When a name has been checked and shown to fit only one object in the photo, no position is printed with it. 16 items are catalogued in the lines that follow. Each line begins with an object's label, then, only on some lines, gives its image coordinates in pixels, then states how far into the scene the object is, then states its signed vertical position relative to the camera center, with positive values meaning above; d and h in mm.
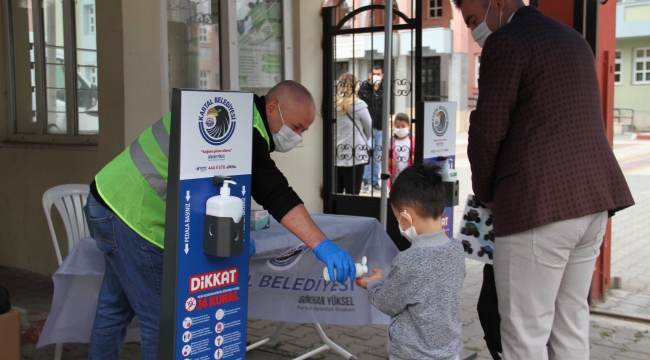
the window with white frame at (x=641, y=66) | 29672 +2266
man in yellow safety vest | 2527 -337
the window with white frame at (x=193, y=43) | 5164 +601
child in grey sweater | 2350 -580
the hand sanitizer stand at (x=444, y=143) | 4184 -171
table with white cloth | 3242 -861
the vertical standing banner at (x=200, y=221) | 2234 -351
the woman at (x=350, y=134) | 6047 -149
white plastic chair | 3895 -507
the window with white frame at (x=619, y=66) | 30109 +2297
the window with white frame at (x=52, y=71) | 5246 +391
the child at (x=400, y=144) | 6438 -258
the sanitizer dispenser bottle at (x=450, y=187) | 4152 -434
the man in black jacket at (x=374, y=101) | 5912 +152
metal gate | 5949 +157
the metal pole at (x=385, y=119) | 4535 -9
